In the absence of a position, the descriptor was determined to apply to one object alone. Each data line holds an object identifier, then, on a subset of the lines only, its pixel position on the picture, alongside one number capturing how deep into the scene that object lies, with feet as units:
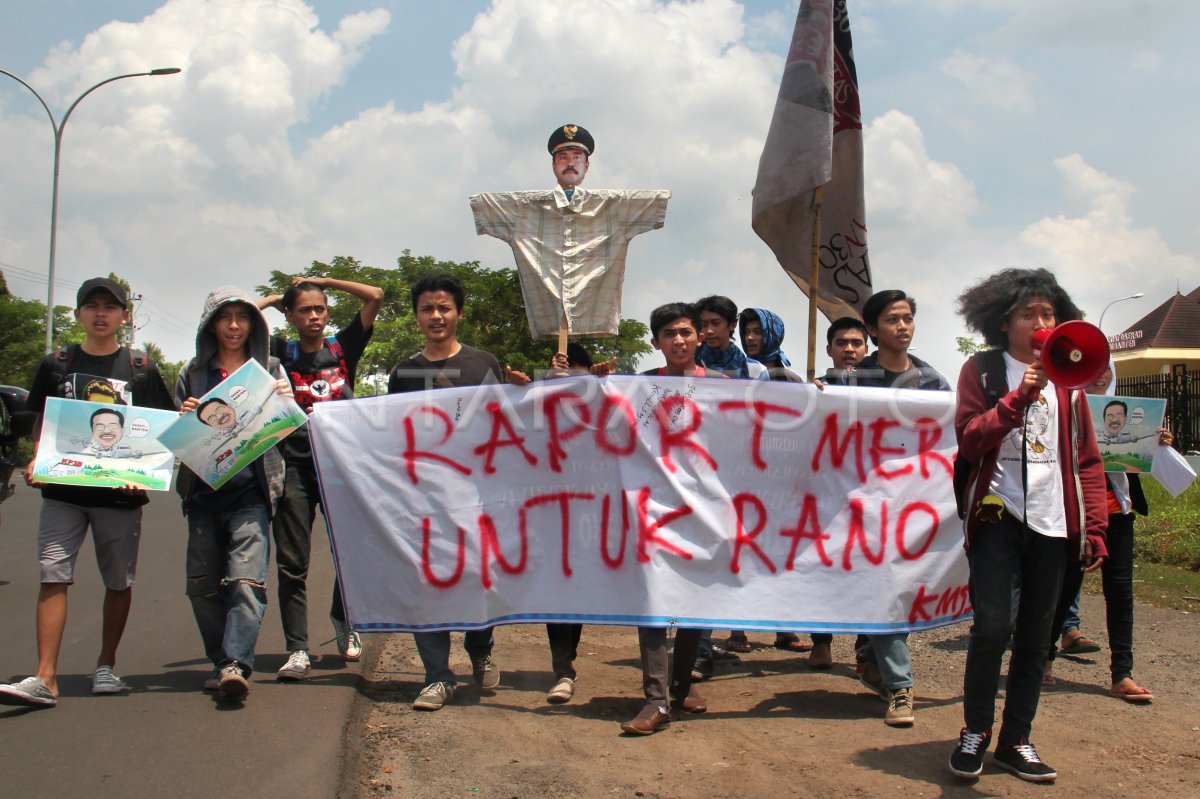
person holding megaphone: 12.55
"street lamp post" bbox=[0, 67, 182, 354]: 73.64
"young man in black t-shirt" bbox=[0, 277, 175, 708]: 15.20
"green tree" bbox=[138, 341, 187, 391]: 222.48
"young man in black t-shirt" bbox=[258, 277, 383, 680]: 17.30
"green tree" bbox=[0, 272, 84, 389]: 111.96
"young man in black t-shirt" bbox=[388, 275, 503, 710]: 16.49
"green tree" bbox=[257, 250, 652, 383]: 121.39
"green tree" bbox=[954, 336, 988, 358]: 130.93
